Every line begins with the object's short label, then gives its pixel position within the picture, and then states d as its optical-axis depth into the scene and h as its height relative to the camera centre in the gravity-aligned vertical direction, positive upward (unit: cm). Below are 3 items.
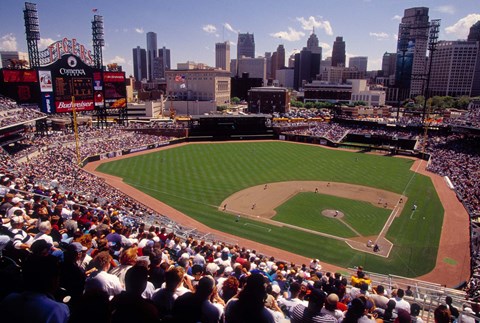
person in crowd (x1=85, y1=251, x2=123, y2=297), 509 -280
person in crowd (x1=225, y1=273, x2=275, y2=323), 416 -258
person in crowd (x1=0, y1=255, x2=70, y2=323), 332 -206
